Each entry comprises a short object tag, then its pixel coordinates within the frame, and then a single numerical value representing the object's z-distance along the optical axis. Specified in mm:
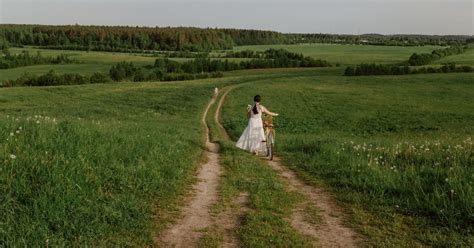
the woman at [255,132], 17766
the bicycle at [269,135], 16572
